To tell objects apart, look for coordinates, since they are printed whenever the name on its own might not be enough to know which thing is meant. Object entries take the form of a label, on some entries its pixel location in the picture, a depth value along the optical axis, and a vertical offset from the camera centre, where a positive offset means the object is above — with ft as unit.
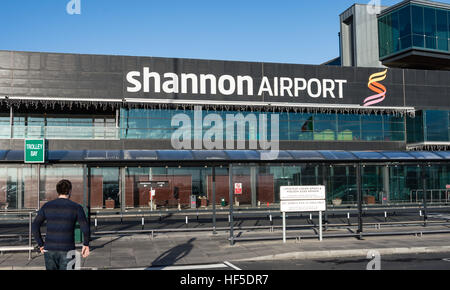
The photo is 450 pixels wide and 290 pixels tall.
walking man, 23.07 -2.79
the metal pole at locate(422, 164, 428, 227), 62.49 -3.99
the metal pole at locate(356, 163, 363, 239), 55.36 -3.69
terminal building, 98.53 +12.21
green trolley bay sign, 69.05 +2.99
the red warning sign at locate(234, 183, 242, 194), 84.10 -3.29
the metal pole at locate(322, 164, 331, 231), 62.65 -1.03
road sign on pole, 53.16 -3.39
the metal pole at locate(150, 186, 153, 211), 83.91 -5.25
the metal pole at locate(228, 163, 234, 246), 51.53 -4.07
